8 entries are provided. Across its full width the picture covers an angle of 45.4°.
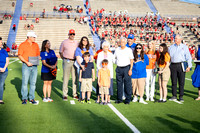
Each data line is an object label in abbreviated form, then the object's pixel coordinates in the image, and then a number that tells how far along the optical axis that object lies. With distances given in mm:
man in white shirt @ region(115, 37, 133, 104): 6742
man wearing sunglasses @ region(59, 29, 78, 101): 7094
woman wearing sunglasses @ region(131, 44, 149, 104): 7012
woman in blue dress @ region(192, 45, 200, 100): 7680
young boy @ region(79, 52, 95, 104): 6859
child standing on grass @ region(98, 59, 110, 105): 6660
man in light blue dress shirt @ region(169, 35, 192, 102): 7309
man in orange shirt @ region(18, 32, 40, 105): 6328
